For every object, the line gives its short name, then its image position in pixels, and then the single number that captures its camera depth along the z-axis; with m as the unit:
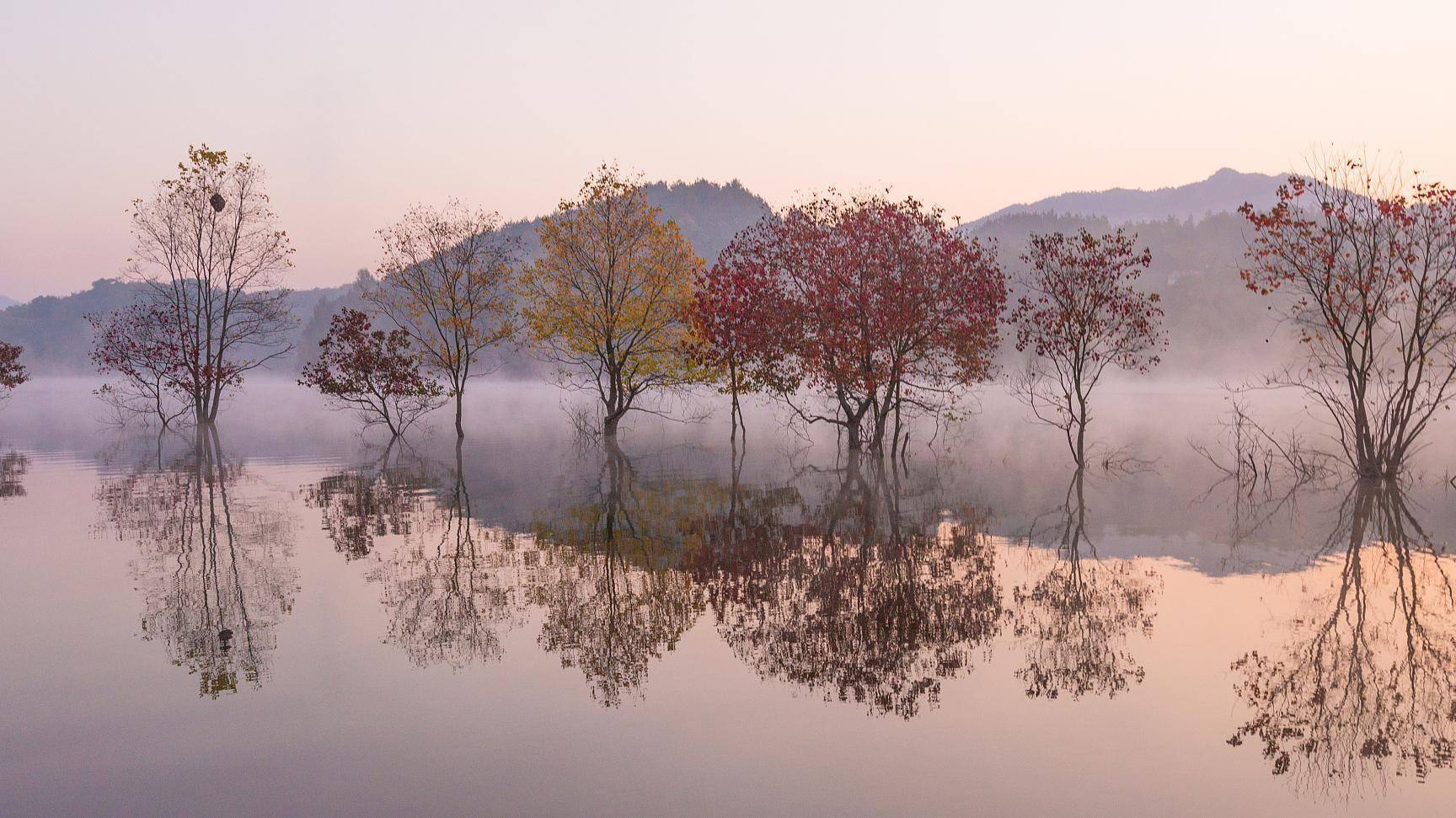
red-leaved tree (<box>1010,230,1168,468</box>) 31.42
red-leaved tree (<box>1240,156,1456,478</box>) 25.36
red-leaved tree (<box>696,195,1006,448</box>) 36.16
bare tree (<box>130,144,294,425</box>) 56.94
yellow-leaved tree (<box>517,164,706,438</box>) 47.16
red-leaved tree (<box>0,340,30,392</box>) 70.62
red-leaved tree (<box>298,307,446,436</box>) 52.97
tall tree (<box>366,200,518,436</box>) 50.91
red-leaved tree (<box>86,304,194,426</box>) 60.44
